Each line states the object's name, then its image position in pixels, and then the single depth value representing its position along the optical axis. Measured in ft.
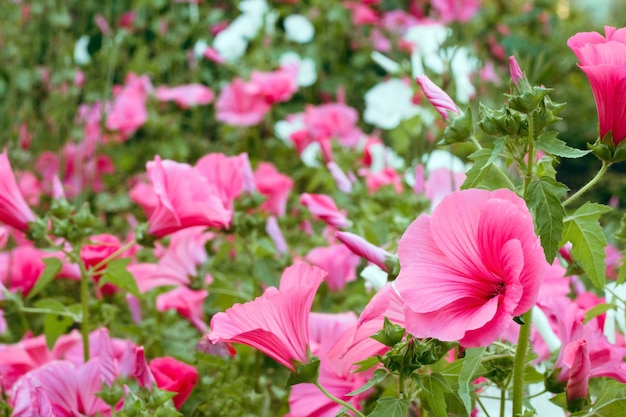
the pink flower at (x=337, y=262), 5.29
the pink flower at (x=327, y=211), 4.81
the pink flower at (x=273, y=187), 6.25
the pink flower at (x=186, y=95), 9.52
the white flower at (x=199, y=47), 10.15
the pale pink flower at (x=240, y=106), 9.12
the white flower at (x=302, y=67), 9.90
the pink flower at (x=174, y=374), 4.29
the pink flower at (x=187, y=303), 5.04
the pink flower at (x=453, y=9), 11.22
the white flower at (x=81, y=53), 8.25
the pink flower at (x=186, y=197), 4.51
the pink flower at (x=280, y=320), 3.76
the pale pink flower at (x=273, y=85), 8.80
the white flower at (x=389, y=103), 8.75
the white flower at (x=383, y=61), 6.40
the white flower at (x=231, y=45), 10.23
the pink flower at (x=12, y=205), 4.49
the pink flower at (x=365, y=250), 4.01
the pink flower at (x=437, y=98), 3.88
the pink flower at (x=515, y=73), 3.71
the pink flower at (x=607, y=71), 3.70
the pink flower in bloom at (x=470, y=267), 3.55
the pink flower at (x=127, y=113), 9.00
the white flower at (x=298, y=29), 10.61
